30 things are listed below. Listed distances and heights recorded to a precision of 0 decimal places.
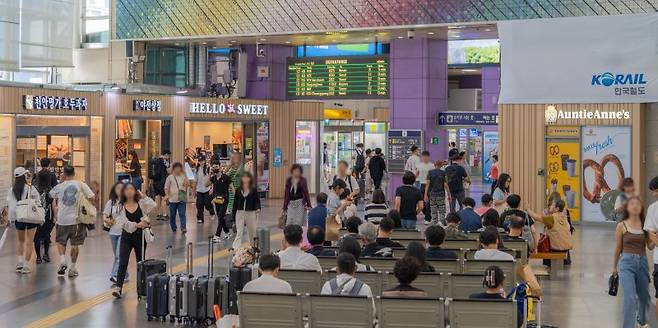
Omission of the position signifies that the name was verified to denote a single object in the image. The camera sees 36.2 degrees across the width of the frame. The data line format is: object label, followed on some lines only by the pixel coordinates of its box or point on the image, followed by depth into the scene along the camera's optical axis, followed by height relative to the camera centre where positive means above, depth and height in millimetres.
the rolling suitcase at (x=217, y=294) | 11047 -1505
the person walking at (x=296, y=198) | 16281 -658
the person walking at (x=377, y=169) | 24938 -267
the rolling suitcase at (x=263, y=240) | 13695 -1130
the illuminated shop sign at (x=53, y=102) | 21658 +1189
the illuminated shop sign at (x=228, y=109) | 27641 +1377
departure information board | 28359 +2336
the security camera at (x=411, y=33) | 25417 +3210
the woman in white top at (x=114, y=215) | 13391 -792
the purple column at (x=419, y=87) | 27234 +1952
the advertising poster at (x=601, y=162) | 21703 -45
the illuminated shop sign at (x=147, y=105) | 25453 +1315
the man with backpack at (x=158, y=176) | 23234 -450
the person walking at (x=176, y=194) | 20469 -758
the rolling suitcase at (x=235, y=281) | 10938 -1348
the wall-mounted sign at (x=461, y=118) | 27250 +1112
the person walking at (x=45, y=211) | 15852 -894
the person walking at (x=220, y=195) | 19308 -749
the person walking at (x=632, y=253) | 9523 -891
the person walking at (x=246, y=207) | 16406 -810
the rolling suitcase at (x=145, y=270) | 12133 -1367
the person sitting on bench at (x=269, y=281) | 8586 -1062
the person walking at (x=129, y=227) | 12812 -900
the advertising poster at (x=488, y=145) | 41781 +593
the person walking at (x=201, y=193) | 22338 -806
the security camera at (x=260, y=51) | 30548 +3227
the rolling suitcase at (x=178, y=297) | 11148 -1558
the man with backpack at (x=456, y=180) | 20797 -436
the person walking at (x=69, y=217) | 14461 -880
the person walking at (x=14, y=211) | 14945 -828
